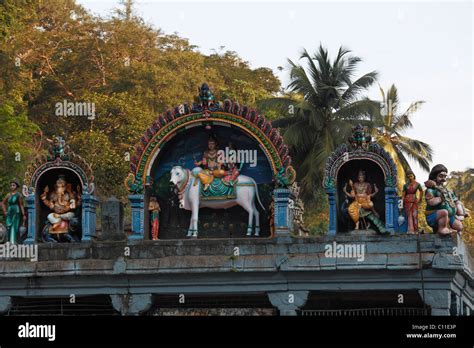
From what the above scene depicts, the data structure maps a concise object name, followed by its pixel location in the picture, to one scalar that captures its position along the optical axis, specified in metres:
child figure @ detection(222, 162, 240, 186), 31.31
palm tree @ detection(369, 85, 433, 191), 44.81
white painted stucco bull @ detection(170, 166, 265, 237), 31.20
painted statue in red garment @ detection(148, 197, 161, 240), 31.40
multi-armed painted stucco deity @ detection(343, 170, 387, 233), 30.33
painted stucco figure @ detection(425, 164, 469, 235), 29.23
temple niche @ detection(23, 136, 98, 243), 31.25
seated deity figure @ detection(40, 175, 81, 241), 31.36
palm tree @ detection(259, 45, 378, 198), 44.09
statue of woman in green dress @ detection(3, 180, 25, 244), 31.44
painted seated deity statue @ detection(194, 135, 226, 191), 31.38
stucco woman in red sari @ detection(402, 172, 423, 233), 30.02
